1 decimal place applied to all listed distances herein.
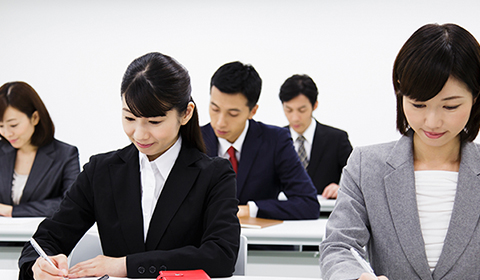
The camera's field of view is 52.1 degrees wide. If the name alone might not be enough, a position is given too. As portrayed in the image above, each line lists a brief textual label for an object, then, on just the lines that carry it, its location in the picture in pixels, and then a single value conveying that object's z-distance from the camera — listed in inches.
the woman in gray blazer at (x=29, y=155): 133.8
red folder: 58.3
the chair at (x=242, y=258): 74.9
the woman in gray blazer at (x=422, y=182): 54.8
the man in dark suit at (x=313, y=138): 181.5
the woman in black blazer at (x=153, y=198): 65.5
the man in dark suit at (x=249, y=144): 122.5
